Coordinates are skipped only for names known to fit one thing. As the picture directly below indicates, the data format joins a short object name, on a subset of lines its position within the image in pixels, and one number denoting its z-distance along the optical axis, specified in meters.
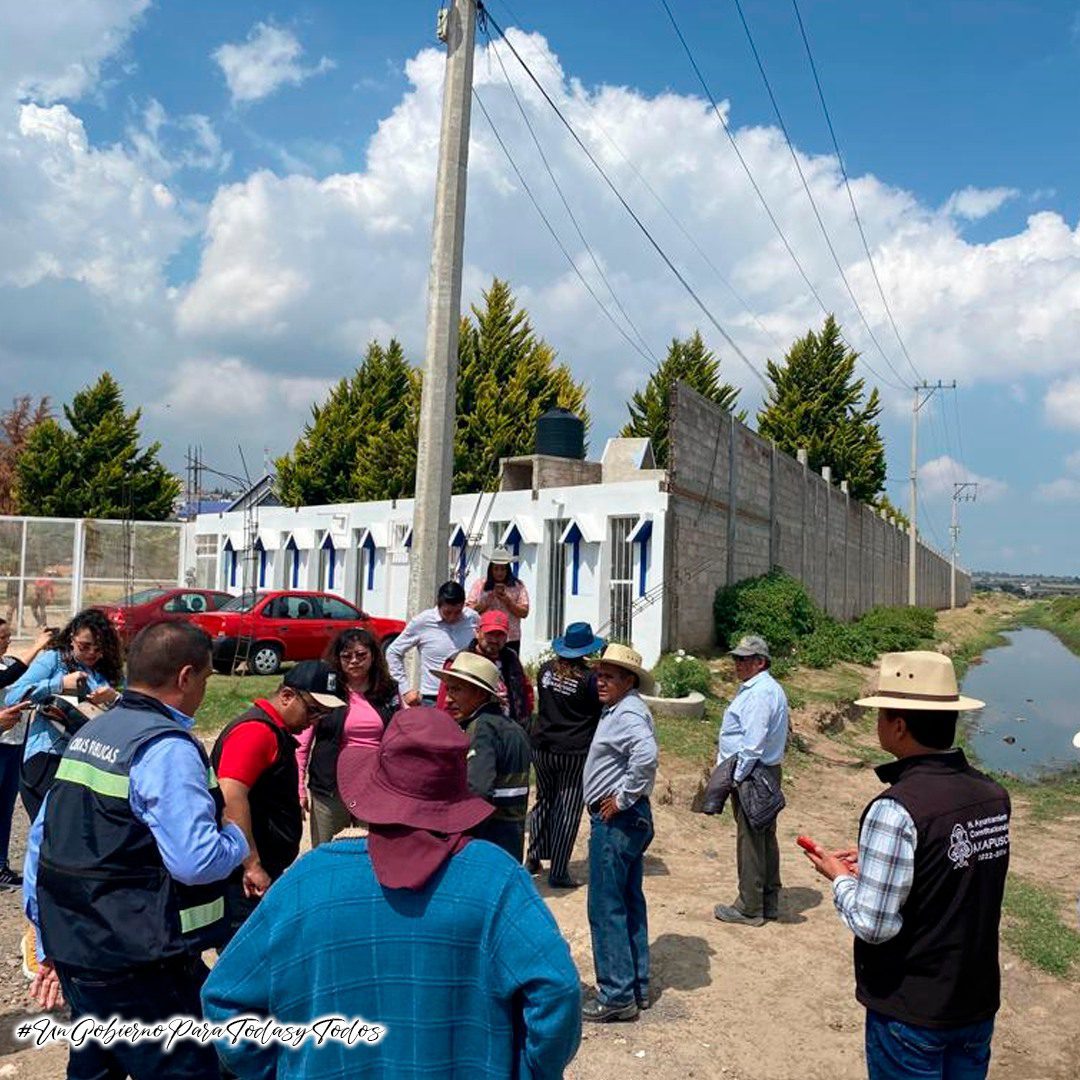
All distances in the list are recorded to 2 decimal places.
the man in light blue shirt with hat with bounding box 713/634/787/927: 6.02
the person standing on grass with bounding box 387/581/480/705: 6.88
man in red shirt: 3.55
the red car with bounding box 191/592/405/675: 16.25
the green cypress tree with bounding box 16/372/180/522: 35.00
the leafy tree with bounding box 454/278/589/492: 35.56
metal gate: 16.48
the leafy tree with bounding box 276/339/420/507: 40.03
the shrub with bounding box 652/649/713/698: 13.54
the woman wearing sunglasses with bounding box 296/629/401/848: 4.67
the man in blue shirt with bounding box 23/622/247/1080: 2.62
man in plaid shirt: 2.66
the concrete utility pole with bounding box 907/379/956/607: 43.12
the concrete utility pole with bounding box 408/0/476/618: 7.80
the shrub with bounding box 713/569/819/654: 17.98
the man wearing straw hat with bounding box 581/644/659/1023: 4.62
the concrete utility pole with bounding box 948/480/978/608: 75.50
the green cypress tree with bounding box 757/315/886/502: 44.84
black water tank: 20.45
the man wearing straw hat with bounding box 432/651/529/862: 4.13
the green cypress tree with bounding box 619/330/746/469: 42.28
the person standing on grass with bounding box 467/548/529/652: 7.92
